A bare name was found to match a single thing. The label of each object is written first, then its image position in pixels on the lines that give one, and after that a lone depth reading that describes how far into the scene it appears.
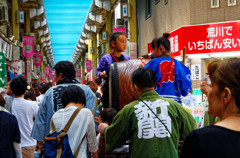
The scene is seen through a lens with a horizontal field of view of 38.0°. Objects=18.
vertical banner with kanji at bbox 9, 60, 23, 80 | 19.85
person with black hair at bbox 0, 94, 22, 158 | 4.14
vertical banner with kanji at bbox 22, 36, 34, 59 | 24.25
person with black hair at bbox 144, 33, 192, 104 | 4.33
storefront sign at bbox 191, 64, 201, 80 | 13.51
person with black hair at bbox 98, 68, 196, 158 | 3.03
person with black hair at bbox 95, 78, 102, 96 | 11.18
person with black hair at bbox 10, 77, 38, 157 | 5.81
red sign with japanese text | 13.20
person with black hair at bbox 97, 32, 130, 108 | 5.07
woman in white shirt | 3.54
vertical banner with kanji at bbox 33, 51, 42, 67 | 35.22
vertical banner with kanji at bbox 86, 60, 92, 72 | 39.75
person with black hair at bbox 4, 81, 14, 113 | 6.34
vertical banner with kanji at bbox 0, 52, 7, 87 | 8.15
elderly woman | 1.64
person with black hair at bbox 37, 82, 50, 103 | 8.94
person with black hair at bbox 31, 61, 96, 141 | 4.07
